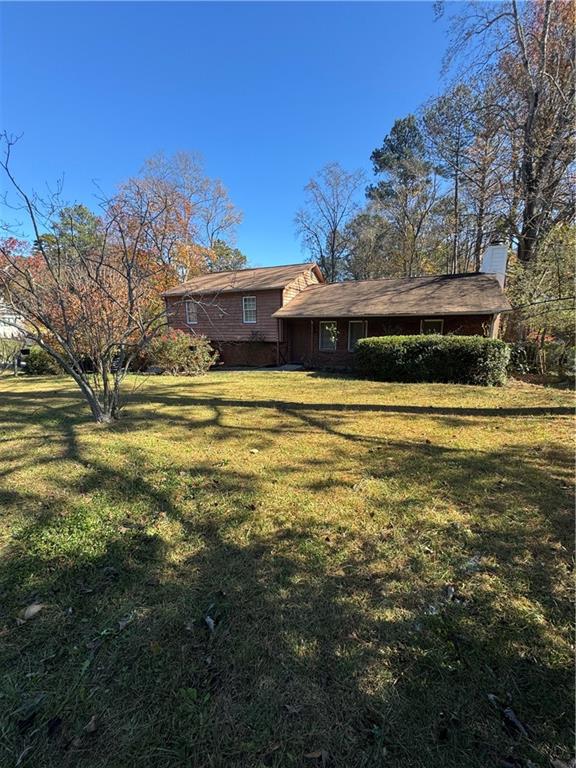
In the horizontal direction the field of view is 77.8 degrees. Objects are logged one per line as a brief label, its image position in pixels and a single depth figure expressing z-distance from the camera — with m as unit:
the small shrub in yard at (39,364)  16.11
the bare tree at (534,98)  13.48
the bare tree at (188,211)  24.19
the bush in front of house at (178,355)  13.96
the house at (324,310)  13.79
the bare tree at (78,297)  4.73
